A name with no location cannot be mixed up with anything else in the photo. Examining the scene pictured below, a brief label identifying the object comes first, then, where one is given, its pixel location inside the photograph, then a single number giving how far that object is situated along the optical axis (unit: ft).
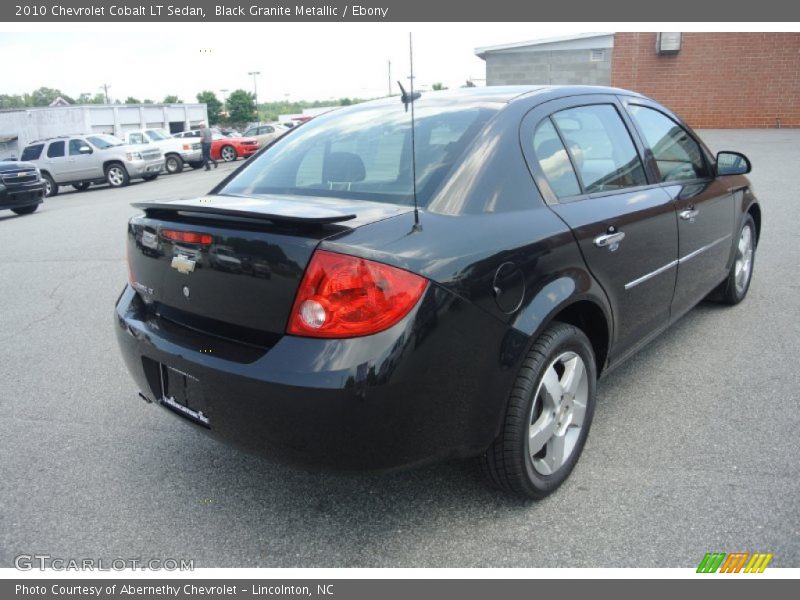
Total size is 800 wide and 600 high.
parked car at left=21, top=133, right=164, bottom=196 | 68.85
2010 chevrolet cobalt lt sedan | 7.02
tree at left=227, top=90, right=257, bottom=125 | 276.41
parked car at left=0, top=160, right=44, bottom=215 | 44.96
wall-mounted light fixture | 71.72
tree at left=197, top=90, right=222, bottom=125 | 287.07
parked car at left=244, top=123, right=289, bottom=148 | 94.63
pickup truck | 76.43
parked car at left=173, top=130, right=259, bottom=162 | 91.35
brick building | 70.18
